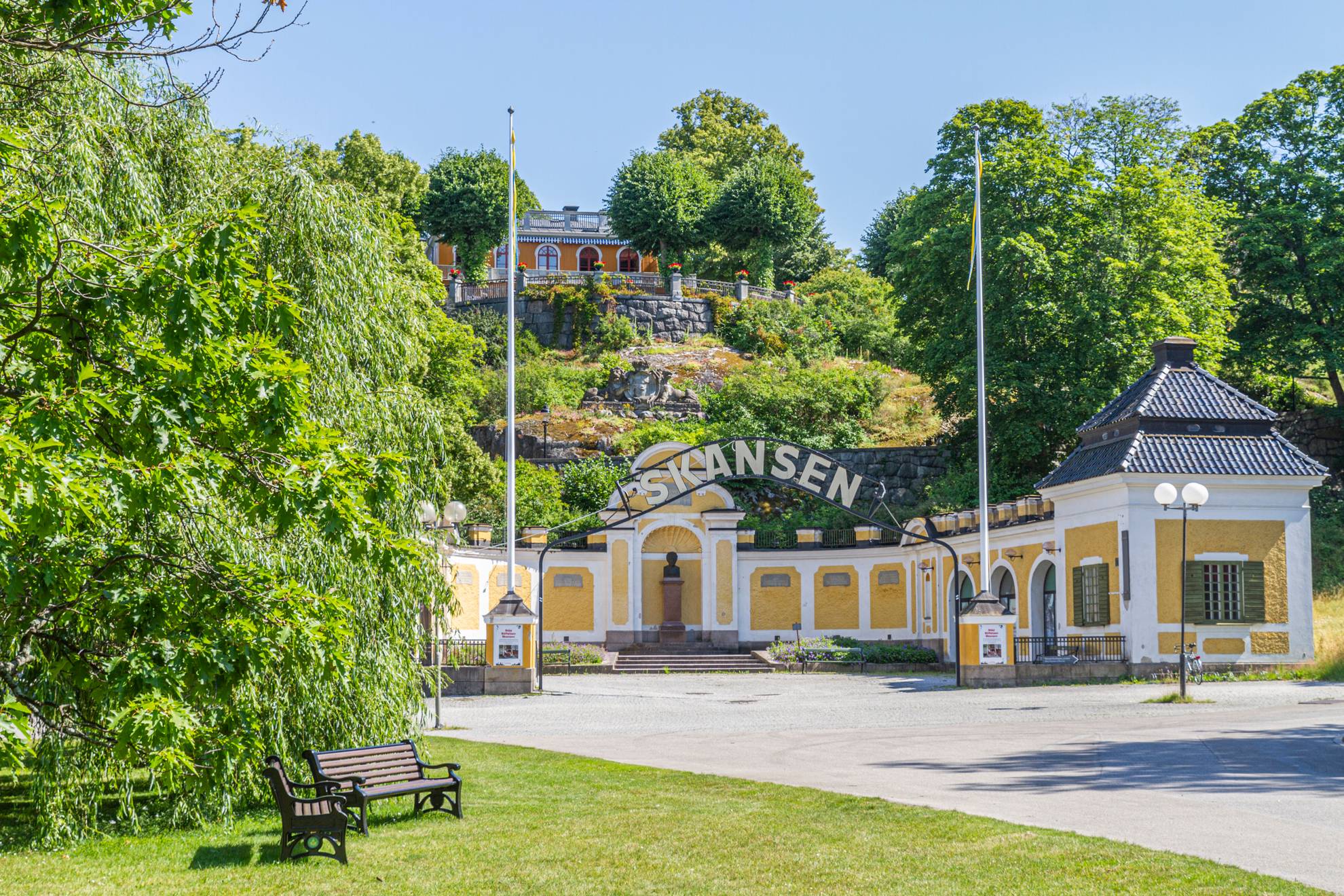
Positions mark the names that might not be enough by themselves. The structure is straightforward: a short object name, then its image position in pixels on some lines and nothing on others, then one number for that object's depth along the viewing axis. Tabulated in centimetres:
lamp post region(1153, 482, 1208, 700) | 2497
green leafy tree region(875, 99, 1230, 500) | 4025
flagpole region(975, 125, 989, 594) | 2872
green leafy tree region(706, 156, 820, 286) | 7525
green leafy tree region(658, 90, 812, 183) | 8812
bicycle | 2722
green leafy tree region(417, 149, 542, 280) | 7244
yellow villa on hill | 8325
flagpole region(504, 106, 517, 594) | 2728
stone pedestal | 4459
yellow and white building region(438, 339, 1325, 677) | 2934
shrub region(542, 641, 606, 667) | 3622
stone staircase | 3831
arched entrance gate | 3466
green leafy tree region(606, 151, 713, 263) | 7450
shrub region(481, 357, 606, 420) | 5856
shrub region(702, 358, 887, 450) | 5470
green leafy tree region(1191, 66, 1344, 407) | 4366
